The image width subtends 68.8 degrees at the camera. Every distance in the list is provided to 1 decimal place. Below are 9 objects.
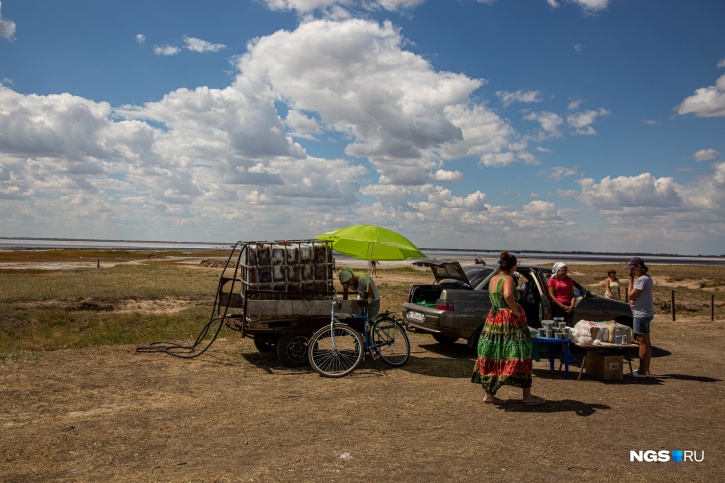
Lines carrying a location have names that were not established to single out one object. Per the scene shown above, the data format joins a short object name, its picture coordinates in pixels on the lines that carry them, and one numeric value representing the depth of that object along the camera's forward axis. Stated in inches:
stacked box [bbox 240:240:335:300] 381.7
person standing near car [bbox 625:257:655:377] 358.9
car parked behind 414.9
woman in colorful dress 280.1
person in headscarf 400.8
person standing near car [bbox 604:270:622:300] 550.7
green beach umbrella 394.3
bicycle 365.7
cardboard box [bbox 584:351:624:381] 356.2
